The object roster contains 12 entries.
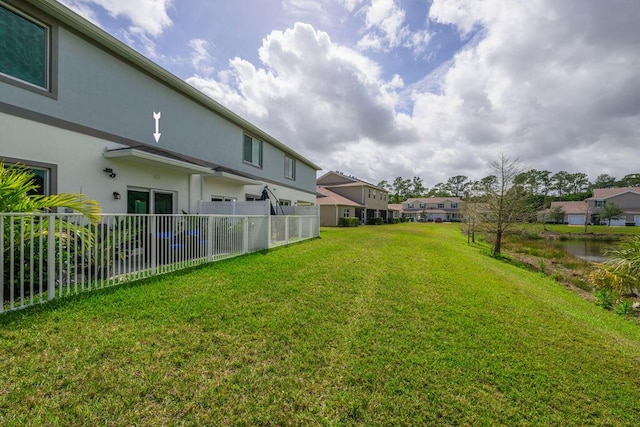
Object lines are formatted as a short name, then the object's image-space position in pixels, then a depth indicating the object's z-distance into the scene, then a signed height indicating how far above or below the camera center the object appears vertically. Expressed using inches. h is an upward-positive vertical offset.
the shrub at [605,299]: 341.1 -111.7
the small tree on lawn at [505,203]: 672.4 +23.8
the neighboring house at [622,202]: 1975.9 +86.1
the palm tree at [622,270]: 283.7 -62.7
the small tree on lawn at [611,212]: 1857.8 +7.8
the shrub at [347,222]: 1227.9 -51.7
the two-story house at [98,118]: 231.8 +102.5
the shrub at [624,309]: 307.1 -111.3
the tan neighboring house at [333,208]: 1238.9 +14.5
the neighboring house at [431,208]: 2775.6 +36.1
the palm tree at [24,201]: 171.2 +4.5
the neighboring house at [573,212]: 2204.4 +5.9
